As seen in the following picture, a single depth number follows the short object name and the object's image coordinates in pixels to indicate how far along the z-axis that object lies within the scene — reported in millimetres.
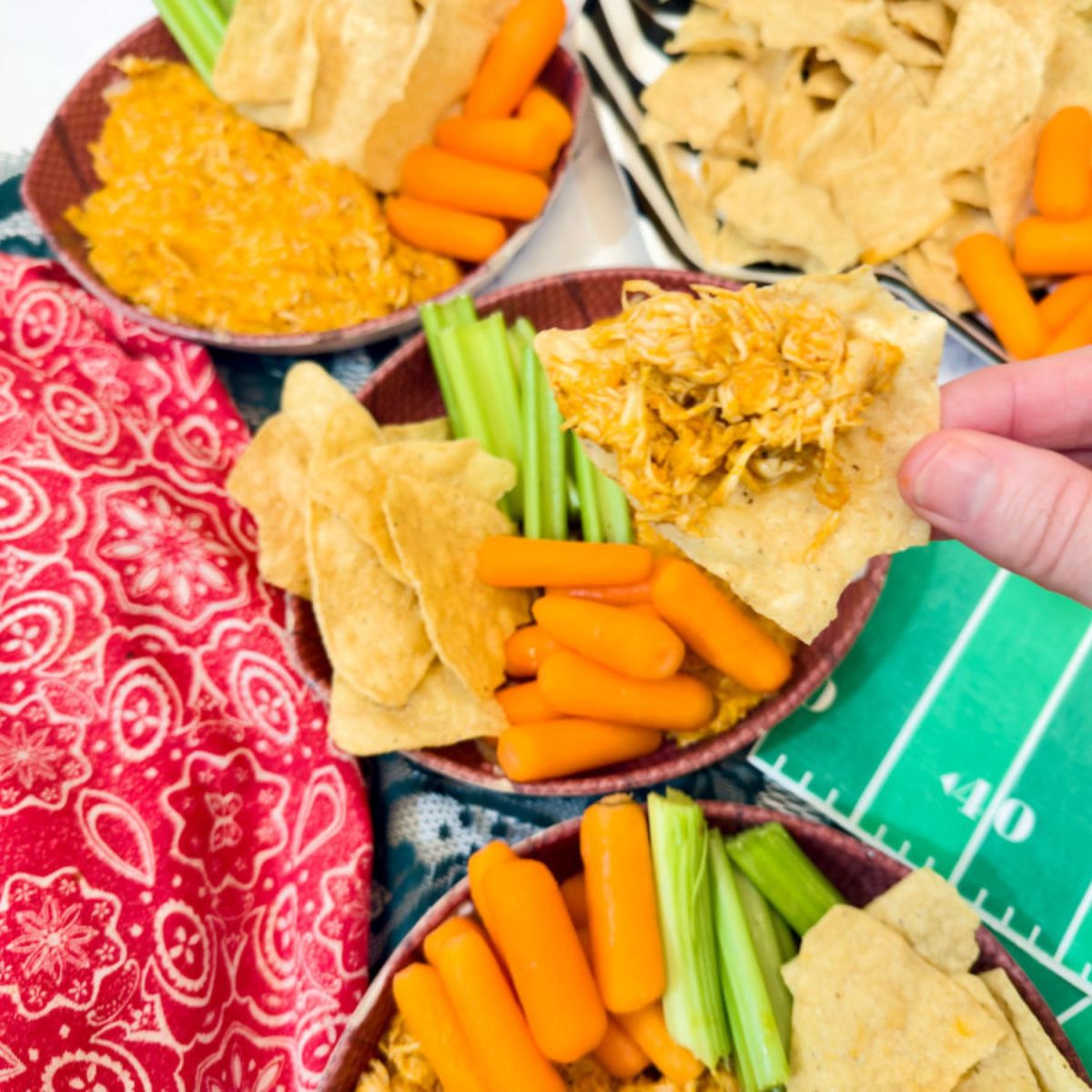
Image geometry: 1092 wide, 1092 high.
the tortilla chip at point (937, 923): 408
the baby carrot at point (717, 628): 439
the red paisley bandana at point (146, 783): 402
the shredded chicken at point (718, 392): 363
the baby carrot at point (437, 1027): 408
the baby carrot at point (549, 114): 511
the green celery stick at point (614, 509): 465
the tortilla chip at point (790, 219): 474
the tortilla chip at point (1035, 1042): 395
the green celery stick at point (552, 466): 473
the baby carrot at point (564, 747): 437
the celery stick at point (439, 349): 482
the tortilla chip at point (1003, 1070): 394
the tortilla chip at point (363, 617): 447
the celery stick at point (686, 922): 415
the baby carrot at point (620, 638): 437
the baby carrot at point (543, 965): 407
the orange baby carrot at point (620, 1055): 423
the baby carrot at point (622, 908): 413
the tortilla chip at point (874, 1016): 395
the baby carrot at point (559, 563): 449
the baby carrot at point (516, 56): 509
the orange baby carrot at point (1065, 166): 463
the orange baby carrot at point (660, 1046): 415
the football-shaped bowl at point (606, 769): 437
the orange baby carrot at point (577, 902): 436
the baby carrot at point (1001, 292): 458
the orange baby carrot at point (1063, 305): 464
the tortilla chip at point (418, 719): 440
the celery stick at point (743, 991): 410
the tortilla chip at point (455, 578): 449
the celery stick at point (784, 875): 424
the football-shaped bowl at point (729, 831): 409
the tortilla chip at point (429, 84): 496
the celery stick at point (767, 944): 421
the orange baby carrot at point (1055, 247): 460
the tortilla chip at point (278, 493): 459
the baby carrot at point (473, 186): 504
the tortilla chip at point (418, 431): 485
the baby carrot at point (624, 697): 439
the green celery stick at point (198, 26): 521
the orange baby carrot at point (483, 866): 418
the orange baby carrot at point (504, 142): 504
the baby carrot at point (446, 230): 507
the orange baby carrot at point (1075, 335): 459
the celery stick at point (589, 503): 468
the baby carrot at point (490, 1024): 405
